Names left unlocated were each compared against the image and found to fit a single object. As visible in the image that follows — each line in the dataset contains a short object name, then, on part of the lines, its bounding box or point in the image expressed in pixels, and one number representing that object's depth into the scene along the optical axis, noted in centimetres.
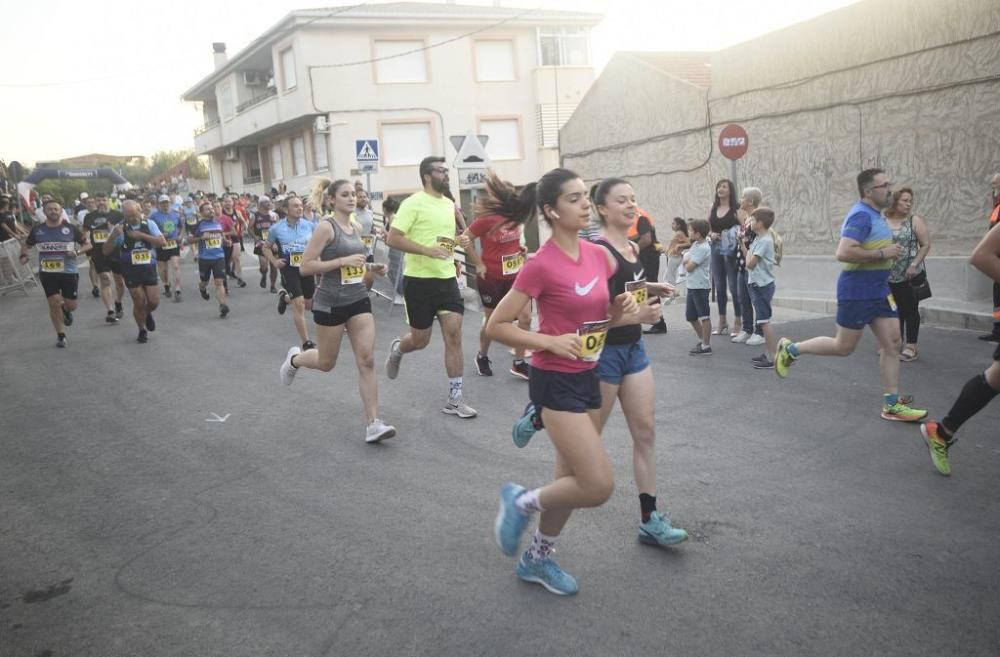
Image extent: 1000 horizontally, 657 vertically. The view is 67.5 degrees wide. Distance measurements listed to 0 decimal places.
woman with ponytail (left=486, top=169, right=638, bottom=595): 336
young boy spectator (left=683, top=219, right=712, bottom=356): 927
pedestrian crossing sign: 1705
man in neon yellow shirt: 675
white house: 3067
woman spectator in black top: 982
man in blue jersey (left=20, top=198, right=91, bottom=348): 1127
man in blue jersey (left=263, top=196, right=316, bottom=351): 1084
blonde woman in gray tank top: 609
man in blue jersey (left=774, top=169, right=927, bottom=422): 591
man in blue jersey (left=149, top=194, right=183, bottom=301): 1622
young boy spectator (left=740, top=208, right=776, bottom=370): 855
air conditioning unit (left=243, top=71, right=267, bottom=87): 3912
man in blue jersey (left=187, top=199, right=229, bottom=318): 1463
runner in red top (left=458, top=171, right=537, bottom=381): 724
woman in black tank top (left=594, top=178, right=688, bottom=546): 391
